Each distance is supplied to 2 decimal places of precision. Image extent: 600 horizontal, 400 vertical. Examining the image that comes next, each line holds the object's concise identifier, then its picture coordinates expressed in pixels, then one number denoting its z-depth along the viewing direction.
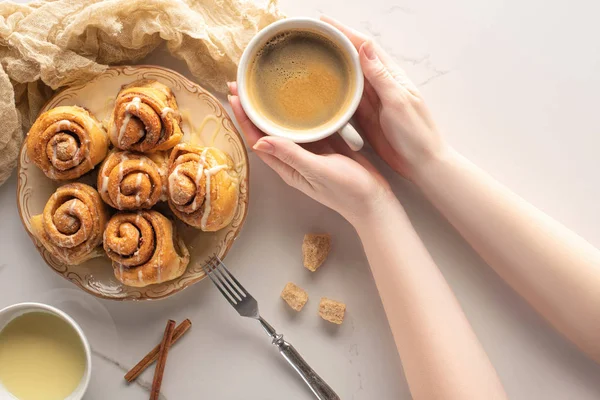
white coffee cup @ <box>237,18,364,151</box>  0.60
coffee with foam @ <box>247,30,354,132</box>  0.62
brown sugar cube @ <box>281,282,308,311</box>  0.66
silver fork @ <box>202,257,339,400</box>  0.65
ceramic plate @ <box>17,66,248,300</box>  0.64
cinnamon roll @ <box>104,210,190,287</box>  0.61
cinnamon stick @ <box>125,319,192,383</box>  0.66
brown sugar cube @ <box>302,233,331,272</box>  0.66
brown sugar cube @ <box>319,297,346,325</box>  0.66
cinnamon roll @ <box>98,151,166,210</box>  0.61
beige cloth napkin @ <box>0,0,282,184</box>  0.62
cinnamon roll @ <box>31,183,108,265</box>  0.61
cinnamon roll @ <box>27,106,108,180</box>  0.61
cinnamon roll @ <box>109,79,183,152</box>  0.60
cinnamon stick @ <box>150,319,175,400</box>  0.66
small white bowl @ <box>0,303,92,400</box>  0.60
